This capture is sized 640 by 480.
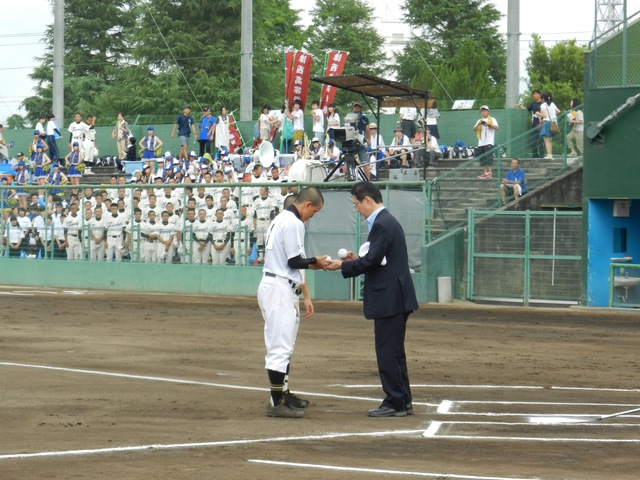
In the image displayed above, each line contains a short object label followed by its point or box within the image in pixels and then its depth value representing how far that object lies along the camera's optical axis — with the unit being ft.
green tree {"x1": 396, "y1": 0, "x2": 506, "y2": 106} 306.55
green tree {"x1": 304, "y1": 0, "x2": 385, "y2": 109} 323.37
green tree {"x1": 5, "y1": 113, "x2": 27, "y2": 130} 300.77
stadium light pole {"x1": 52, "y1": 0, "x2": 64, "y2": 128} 153.17
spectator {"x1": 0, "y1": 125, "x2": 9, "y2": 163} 147.74
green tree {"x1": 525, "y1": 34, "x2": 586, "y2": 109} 294.99
